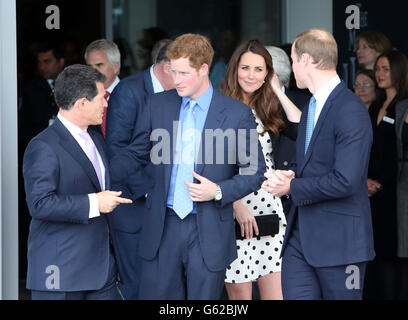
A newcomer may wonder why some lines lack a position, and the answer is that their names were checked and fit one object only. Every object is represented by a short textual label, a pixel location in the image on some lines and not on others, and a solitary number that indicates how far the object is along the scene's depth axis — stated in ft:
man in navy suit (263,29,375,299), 25.99
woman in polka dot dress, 33.73
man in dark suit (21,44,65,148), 45.24
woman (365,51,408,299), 39.19
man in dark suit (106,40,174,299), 35.55
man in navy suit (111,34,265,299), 28.04
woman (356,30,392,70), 45.55
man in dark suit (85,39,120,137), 44.96
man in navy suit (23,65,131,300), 25.43
